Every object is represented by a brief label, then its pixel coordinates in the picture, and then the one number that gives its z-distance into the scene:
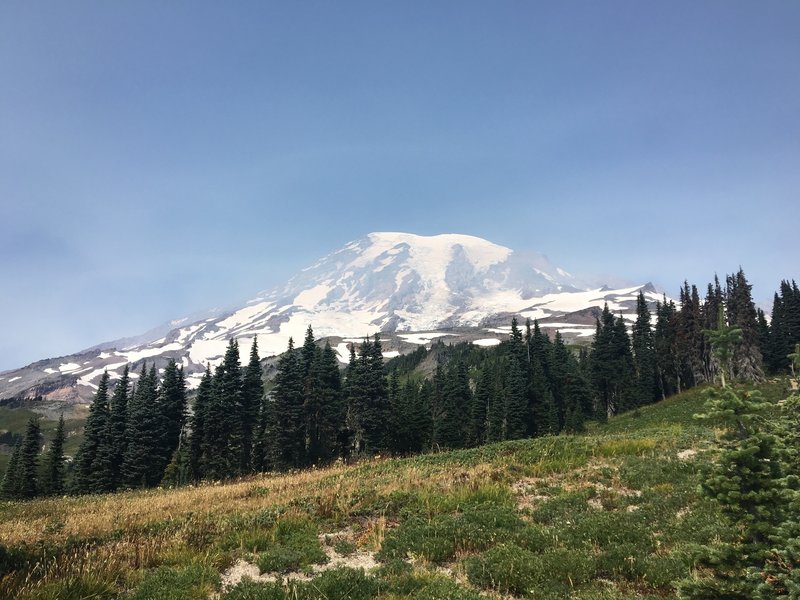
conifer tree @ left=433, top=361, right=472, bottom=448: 83.19
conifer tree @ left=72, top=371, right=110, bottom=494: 68.56
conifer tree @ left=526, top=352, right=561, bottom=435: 79.72
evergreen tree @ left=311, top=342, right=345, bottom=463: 70.26
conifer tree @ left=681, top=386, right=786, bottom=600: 7.09
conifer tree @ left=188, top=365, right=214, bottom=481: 64.06
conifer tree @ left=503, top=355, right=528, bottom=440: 77.12
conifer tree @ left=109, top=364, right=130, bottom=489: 68.06
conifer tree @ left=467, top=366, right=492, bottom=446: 86.94
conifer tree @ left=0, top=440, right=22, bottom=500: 70.88
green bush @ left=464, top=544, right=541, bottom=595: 9.72
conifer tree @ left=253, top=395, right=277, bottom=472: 68.62
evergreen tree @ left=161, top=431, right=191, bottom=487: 63.91
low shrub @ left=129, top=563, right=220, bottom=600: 9.24
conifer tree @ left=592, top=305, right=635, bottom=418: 96.69
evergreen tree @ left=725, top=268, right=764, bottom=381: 77.44
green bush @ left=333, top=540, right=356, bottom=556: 12.14
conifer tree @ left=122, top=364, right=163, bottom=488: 65.25
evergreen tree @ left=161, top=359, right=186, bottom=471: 69.94
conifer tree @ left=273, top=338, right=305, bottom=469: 67.62
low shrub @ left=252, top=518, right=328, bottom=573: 11.18
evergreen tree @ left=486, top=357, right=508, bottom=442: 82.44
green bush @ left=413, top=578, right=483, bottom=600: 8.74
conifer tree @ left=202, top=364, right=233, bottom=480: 62.38
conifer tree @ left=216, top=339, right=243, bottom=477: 63.81
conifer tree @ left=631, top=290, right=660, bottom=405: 92.44
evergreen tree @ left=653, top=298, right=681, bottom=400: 93.12
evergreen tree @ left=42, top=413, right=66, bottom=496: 76.29
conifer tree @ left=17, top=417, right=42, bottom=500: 70.81
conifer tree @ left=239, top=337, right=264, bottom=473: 67.25
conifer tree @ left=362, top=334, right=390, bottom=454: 65.38
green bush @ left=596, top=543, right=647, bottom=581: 9.90
